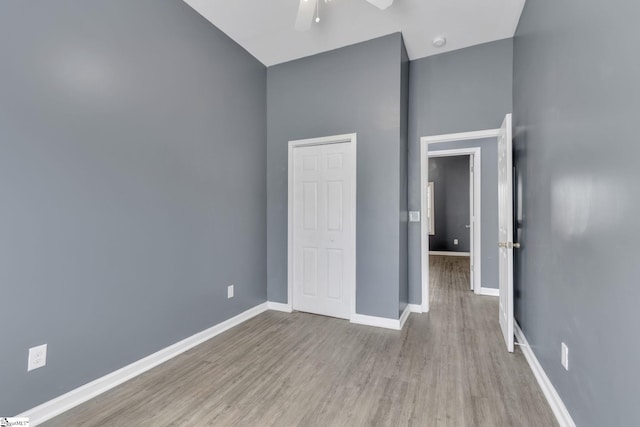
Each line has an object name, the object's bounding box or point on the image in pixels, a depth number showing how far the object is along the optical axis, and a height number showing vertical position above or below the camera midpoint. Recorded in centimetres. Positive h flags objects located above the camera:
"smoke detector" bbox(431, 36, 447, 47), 311 +187
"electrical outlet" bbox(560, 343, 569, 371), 165 -84
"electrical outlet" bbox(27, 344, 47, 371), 166 -84
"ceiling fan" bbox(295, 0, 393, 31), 204 +149
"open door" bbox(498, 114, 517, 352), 253 -17
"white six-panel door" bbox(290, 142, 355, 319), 333 -20
